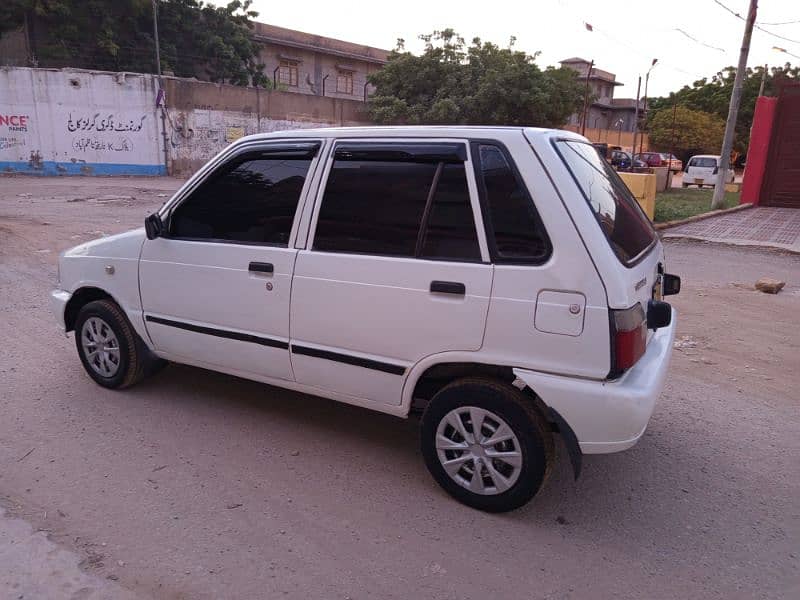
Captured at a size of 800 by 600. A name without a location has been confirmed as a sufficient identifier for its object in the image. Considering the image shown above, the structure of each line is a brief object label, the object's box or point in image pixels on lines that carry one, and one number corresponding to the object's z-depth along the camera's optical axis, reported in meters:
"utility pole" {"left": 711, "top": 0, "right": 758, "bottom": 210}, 16.02
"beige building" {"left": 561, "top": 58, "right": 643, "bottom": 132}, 53.97
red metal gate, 17.11
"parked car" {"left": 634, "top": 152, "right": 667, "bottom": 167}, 34.62
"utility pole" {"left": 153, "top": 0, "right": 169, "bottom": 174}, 24.16
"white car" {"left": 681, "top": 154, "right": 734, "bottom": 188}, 28.84
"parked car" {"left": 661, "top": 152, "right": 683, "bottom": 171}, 37.73
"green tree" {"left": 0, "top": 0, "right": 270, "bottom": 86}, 25.77
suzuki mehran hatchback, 2.76
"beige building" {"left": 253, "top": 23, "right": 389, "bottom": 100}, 35.68
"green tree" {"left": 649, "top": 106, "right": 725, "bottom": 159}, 39.34
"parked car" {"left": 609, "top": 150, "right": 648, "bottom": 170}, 29.17
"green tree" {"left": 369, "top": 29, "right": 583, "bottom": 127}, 26.56
